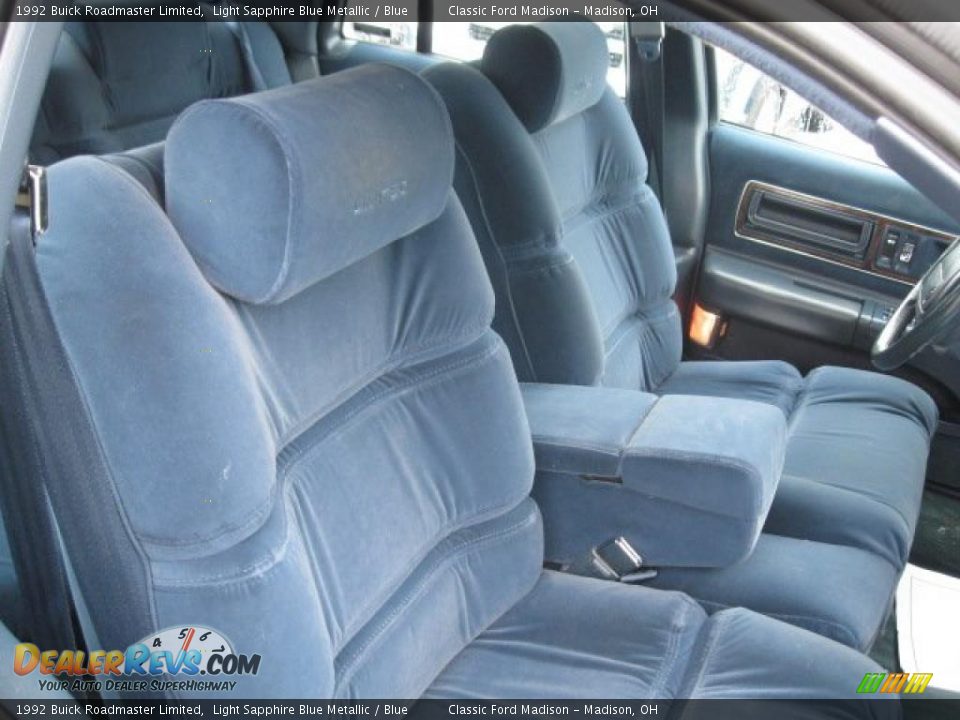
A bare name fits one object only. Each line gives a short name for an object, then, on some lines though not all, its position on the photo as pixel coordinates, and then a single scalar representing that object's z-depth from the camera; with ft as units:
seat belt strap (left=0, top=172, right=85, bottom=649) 3.34
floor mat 5.47
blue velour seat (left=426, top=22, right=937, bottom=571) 6.22
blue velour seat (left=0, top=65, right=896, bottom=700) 3.39
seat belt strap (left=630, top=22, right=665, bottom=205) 8.95
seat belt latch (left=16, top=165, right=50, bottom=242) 3.24
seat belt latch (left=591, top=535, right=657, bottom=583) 5.53
